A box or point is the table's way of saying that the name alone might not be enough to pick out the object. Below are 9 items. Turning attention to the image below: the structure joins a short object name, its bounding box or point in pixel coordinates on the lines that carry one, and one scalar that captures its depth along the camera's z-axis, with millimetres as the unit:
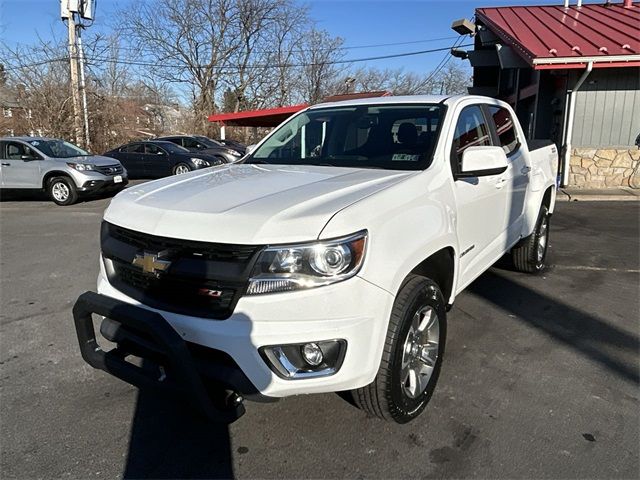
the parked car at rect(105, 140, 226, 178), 16281
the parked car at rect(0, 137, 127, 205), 11570
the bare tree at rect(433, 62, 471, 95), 47375
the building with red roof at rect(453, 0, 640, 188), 10742
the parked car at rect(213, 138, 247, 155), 21909
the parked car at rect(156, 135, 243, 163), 18739
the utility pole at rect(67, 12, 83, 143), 21188
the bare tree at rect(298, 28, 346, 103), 45344
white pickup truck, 2109
